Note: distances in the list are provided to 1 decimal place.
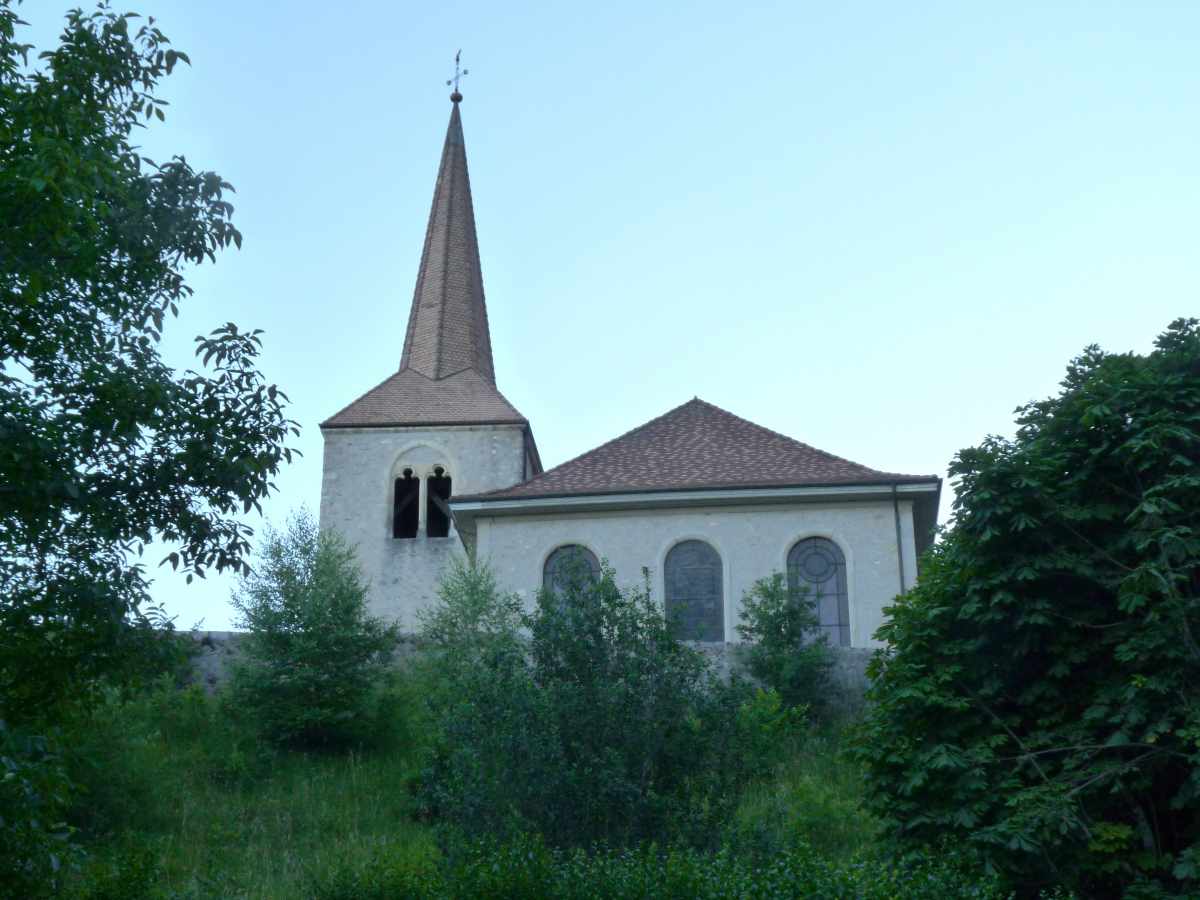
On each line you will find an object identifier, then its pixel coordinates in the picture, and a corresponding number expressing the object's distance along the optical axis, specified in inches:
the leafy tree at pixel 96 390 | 378.9
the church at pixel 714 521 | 1116.5
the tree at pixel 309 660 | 859.4
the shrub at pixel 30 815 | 320.2
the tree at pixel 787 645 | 895.1
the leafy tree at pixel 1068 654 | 511.5
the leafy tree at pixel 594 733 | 530.9
